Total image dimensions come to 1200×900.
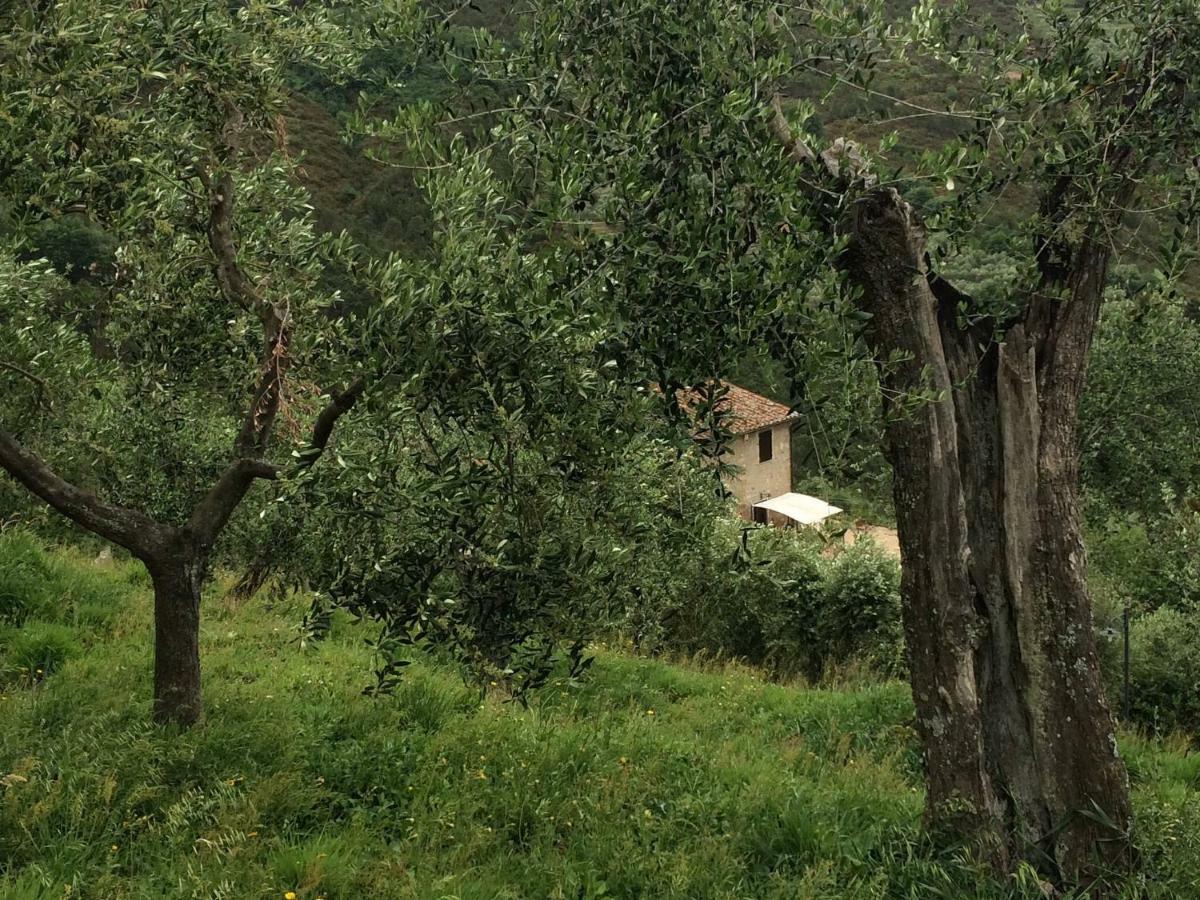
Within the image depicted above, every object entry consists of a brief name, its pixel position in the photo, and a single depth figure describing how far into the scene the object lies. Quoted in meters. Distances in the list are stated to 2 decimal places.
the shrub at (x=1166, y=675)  13.63
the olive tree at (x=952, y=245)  5.66
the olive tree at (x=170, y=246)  6.48
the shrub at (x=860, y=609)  19.28
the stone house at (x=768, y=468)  39.47
